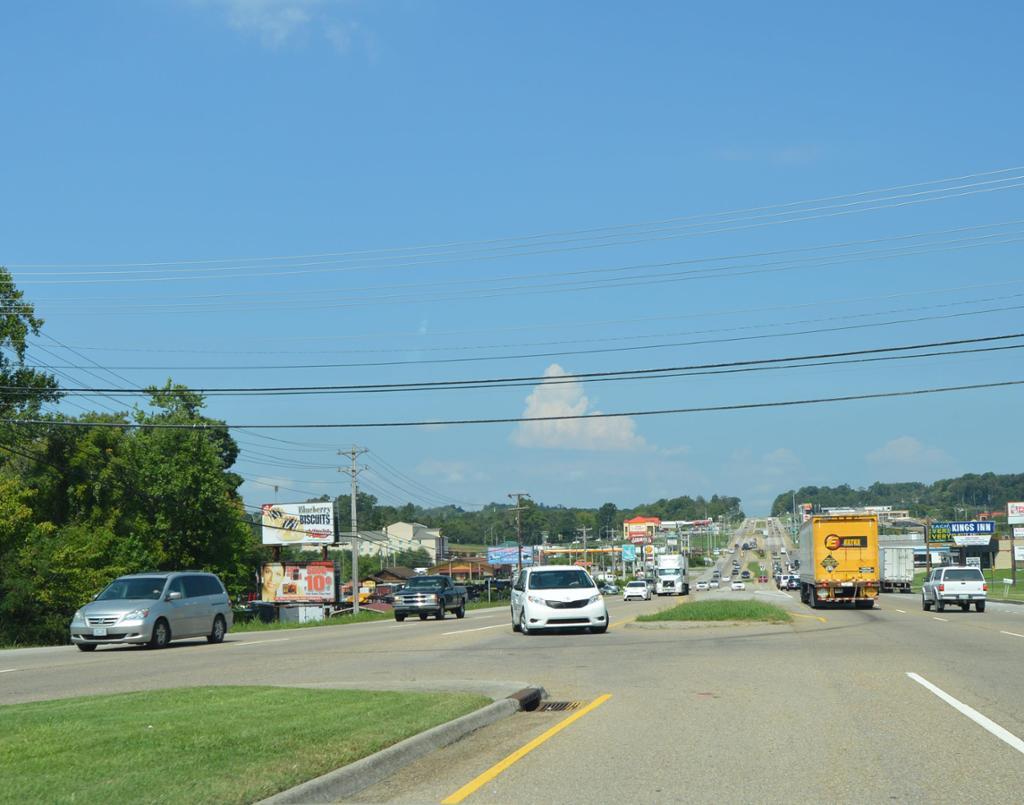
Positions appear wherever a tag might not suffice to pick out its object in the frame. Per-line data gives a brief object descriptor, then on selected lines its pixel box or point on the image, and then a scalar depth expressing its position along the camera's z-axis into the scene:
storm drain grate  14.02
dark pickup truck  46.70
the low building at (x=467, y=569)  170.70
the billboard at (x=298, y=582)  89.56
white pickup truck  45.62
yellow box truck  44.19
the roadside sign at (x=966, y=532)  122.94
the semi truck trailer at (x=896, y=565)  77.31
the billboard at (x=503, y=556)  143.25
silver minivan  26.20
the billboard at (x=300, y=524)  94.56
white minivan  29.00
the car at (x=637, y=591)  79.25
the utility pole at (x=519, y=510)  112.82
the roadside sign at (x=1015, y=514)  105.06
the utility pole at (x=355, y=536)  74.06
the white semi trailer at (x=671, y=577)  88.50
